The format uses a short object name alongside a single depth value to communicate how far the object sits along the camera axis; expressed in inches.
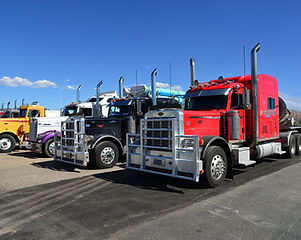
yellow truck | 535.8
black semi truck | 325.7
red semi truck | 226.4
